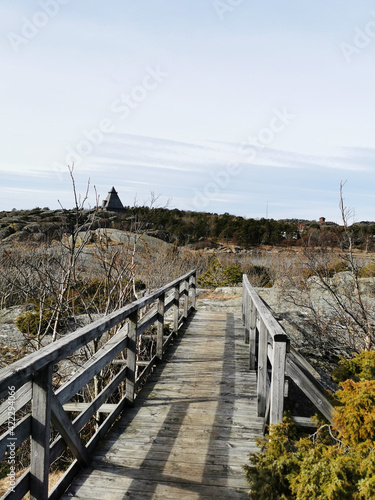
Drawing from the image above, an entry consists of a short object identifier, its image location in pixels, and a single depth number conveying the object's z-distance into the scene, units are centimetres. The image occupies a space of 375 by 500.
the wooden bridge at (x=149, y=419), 247
